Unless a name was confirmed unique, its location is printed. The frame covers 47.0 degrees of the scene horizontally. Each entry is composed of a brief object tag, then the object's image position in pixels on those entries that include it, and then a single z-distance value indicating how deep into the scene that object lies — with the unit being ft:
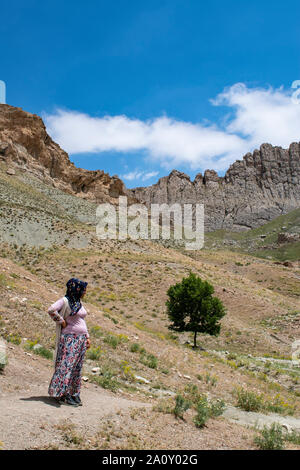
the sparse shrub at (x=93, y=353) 29.62
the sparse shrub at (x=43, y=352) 26.43
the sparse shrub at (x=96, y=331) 35.85
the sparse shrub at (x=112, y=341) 34.35
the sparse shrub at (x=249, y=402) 27.53
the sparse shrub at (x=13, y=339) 26.37
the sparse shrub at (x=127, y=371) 27.76
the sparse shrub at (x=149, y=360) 32.91
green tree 66.85
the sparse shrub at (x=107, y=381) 23.76
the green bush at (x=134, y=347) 35.47
